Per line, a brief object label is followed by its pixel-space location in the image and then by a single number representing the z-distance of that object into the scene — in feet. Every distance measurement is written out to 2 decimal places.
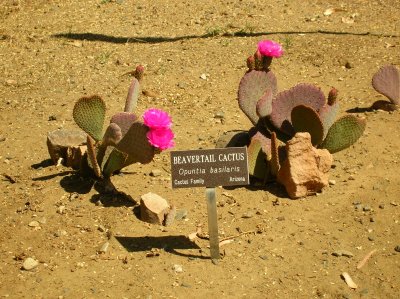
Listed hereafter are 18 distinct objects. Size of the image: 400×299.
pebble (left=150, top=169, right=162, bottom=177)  16.08
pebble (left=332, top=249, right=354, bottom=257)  13.91
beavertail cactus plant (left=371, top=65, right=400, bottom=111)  18.12
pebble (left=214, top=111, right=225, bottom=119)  18.37
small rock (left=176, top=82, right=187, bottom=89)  19.83
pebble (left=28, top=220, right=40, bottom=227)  14.48
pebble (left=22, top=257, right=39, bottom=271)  13.43
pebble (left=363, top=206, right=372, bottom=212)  15.03
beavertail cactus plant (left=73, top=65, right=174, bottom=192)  13.70
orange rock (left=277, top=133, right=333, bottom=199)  14.94
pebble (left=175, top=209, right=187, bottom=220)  14.75
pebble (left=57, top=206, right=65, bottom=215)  14.79
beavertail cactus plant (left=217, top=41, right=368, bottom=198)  15.39
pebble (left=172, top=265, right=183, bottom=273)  13.41
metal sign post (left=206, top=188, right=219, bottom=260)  13.24
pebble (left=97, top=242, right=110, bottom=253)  13.84
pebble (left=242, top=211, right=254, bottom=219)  14.84
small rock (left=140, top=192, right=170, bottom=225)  14.38
